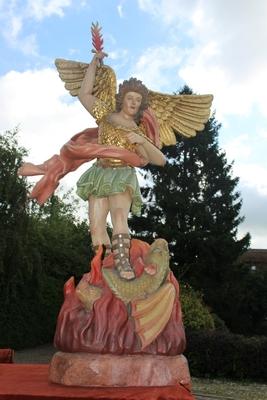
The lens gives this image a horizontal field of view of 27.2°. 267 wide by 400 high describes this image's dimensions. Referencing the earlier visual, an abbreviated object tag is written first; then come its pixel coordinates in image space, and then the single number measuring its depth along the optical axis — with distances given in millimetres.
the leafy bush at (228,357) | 10641
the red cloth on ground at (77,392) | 3809
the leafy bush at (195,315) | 13500
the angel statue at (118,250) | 4320
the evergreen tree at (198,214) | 18375
